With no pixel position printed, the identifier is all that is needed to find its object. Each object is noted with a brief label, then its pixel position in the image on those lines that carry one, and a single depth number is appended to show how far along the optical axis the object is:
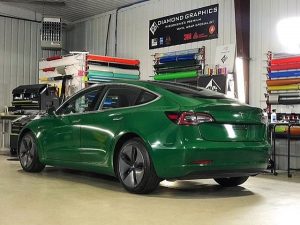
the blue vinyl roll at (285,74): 6.06
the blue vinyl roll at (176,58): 7.68
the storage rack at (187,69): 7.11
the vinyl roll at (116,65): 8.67
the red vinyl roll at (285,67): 6.09
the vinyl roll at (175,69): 7.59
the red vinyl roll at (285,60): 6.12
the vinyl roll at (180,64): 7.62
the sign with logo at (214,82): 6.76
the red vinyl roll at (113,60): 8.62
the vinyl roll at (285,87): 6.06
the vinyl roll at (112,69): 8.64
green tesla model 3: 3.50
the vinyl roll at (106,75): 8.58
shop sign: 7.60
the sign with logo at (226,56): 7.08
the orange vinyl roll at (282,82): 6.04
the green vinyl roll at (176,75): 7.56
